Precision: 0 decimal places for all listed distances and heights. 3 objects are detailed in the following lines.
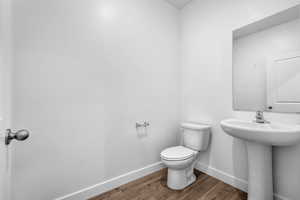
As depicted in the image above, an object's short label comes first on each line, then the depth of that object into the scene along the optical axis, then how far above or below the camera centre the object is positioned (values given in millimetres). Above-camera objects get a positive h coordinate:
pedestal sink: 1142 -557
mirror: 1247 +374
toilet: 1542 -643
